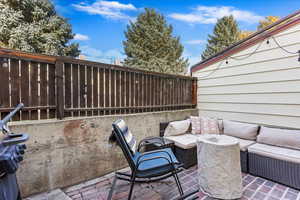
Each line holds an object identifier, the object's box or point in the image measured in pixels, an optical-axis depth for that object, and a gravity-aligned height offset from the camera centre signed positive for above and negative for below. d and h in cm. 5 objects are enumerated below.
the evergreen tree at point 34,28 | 745 +373
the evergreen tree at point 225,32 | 1447 +600
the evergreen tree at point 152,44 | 1274 +444
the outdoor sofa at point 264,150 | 218 -86
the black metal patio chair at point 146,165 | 183 -87
